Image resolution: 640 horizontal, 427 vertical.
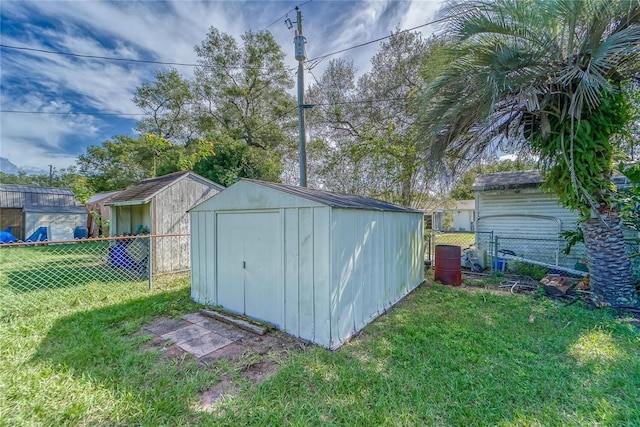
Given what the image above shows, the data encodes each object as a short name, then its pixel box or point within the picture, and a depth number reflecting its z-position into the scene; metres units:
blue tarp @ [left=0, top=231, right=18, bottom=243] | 11.88
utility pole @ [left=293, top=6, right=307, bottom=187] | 7.31
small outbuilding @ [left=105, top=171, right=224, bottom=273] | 7.11
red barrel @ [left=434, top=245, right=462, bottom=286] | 5.99
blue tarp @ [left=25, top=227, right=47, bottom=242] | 13.62
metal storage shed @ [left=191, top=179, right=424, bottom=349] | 3.22
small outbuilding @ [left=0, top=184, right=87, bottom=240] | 14.72
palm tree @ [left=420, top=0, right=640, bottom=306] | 3.67
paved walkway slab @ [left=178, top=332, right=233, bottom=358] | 3.17
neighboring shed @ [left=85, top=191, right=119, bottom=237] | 13.13
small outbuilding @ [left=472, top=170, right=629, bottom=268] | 6.99
